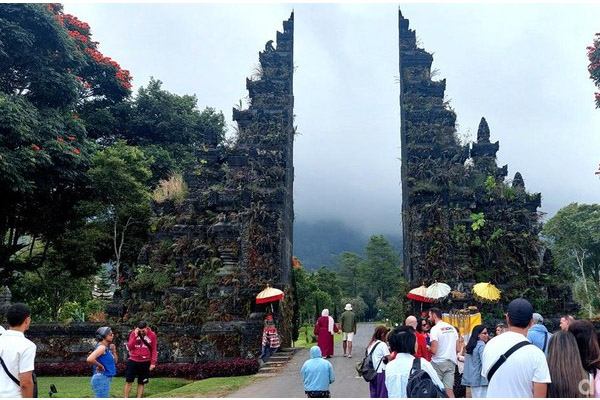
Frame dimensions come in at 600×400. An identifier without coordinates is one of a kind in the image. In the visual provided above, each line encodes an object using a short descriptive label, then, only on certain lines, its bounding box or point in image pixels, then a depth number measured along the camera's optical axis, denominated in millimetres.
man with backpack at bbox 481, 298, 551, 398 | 3631
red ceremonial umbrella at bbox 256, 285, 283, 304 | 15305
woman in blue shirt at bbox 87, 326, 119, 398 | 6918
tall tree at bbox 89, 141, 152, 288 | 20672
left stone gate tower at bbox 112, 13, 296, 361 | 15602
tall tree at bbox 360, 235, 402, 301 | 59406
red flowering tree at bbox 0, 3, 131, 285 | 17469
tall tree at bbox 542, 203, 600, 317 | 39344
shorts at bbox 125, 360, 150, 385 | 9352
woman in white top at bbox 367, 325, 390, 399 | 5922
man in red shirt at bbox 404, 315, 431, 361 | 7282
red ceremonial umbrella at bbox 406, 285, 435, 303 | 14830
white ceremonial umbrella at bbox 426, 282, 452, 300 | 14164
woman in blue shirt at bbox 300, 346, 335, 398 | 6766
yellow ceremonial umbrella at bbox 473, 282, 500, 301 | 13712
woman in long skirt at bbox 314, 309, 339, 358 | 14273
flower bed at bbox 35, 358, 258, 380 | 13062
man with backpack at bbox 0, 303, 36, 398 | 4547
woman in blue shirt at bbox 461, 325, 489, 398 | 6453
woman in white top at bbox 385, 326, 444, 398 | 4641
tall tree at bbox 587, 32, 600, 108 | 16734
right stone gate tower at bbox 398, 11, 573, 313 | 16391
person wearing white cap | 14789
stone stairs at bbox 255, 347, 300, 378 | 13173
